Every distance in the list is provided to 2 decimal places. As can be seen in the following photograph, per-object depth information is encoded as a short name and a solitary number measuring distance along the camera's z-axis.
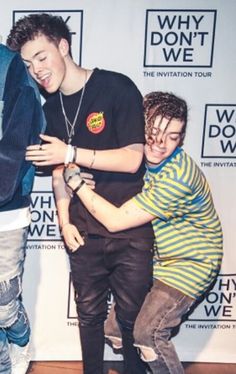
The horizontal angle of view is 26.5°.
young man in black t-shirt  1.62
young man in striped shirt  1.65
